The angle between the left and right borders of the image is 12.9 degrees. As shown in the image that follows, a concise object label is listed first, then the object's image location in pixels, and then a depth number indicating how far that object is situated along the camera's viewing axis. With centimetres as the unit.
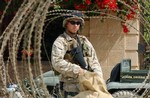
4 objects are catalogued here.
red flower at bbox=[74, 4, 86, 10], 1234
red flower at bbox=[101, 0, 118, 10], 1202
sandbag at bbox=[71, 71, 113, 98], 630
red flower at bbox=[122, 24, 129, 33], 1287
